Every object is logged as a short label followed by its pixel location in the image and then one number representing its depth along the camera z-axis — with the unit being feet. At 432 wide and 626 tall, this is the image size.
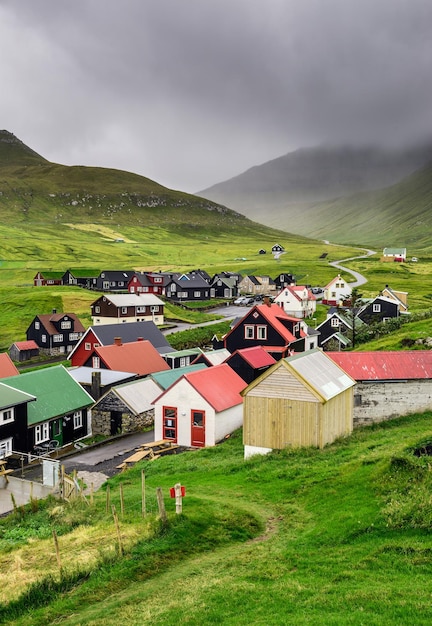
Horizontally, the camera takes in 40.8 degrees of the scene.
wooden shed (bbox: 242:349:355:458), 108.17
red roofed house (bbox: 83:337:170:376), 204.74
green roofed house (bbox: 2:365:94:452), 149.89
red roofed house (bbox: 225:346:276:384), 174.29
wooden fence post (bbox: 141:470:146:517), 71.92
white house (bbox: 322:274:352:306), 438.81
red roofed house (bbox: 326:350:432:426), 128.26
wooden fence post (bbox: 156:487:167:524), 64.14
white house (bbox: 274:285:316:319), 394.52
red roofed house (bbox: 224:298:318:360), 218.18
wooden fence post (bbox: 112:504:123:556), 60.23
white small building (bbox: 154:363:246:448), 143.43
